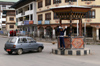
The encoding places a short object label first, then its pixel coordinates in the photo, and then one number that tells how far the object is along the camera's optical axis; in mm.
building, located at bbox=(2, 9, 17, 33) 78750
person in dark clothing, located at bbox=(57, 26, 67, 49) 14828
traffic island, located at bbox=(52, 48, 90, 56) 14406
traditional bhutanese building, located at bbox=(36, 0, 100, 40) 33438
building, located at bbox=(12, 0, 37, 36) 46062
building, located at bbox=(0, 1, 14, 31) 101500
